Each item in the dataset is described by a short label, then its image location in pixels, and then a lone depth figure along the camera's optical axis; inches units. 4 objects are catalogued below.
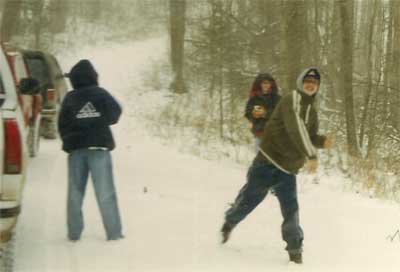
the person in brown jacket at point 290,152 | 341.2
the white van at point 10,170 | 280.3
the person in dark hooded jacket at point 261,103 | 476.5
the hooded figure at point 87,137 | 346.8
